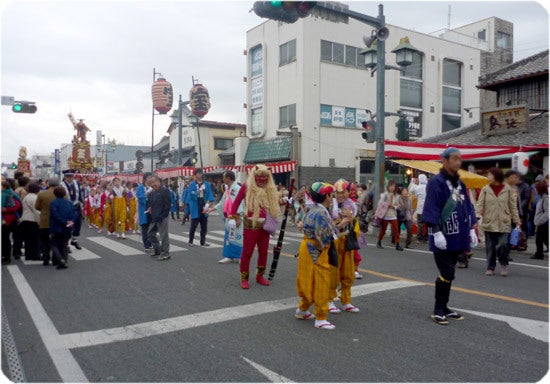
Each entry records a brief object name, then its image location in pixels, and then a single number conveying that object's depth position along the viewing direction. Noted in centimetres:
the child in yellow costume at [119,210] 1404
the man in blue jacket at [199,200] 1136
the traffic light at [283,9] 818
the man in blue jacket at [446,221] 511
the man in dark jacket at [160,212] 970
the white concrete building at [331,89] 2853
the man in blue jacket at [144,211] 1098
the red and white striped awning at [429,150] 1460
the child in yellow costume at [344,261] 563
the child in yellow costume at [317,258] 504
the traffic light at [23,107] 1481
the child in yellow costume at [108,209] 1446
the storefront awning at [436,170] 1262
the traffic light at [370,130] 1512
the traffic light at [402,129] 1480
